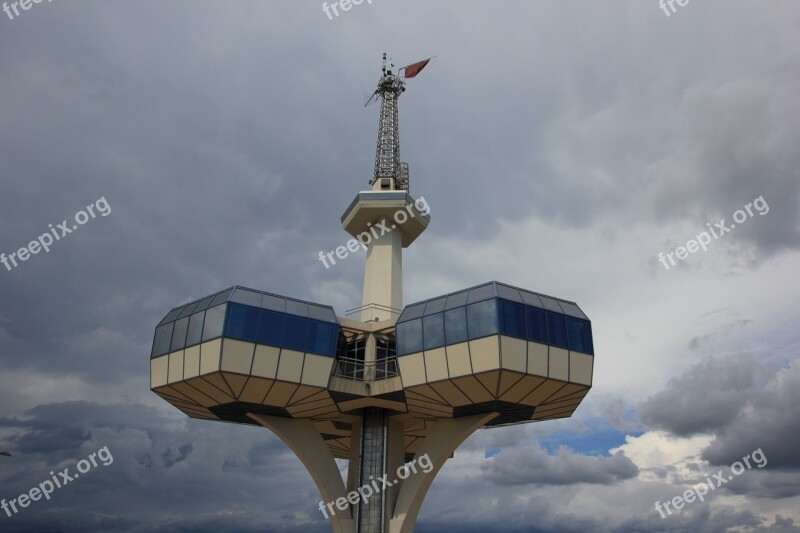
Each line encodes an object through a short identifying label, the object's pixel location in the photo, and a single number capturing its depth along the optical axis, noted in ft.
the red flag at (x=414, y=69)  180.45
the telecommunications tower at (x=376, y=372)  116.57
